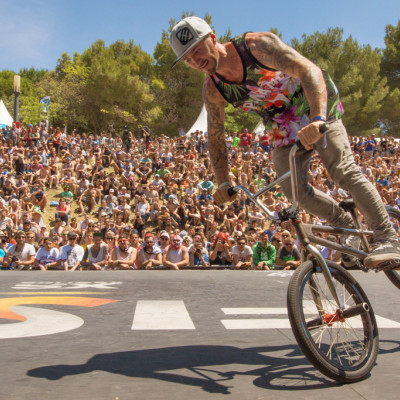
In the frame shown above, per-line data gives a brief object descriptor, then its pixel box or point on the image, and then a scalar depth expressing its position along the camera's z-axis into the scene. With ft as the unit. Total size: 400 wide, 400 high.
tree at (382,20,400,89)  177.47
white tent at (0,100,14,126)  110.28
